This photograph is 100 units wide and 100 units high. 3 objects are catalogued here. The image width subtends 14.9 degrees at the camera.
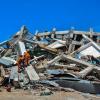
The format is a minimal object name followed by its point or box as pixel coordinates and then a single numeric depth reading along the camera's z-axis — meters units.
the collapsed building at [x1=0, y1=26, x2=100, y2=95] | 16.61
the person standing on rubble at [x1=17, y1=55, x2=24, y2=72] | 18.45
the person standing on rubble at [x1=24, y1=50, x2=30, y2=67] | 18.58
